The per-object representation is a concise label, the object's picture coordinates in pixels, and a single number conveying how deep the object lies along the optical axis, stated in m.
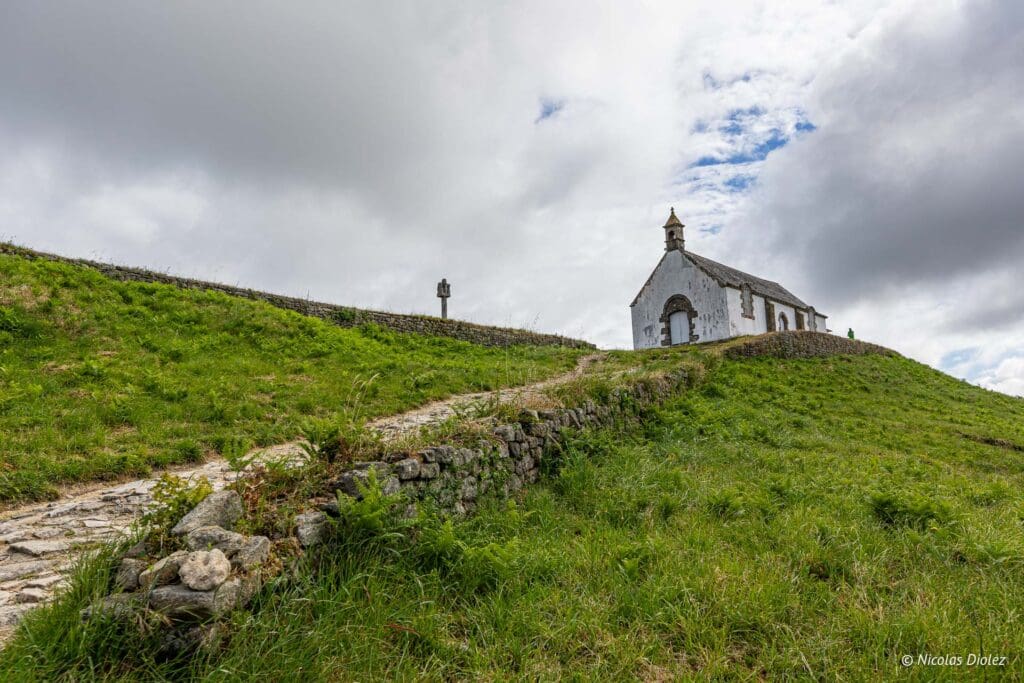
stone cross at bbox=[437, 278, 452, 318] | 22.64
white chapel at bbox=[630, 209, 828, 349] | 28.48
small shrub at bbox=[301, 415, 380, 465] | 4.66
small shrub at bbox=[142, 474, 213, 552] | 3.30
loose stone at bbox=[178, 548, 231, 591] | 2.90
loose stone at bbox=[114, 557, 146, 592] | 3.01
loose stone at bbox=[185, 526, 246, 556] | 3.18
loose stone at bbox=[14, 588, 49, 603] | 3.40
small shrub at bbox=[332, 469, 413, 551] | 3.95
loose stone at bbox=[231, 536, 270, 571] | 3.18
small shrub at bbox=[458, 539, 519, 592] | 4.12
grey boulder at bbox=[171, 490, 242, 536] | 3.33
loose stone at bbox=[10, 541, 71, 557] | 4.26
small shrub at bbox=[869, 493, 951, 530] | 5.64
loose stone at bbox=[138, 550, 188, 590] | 2.96
